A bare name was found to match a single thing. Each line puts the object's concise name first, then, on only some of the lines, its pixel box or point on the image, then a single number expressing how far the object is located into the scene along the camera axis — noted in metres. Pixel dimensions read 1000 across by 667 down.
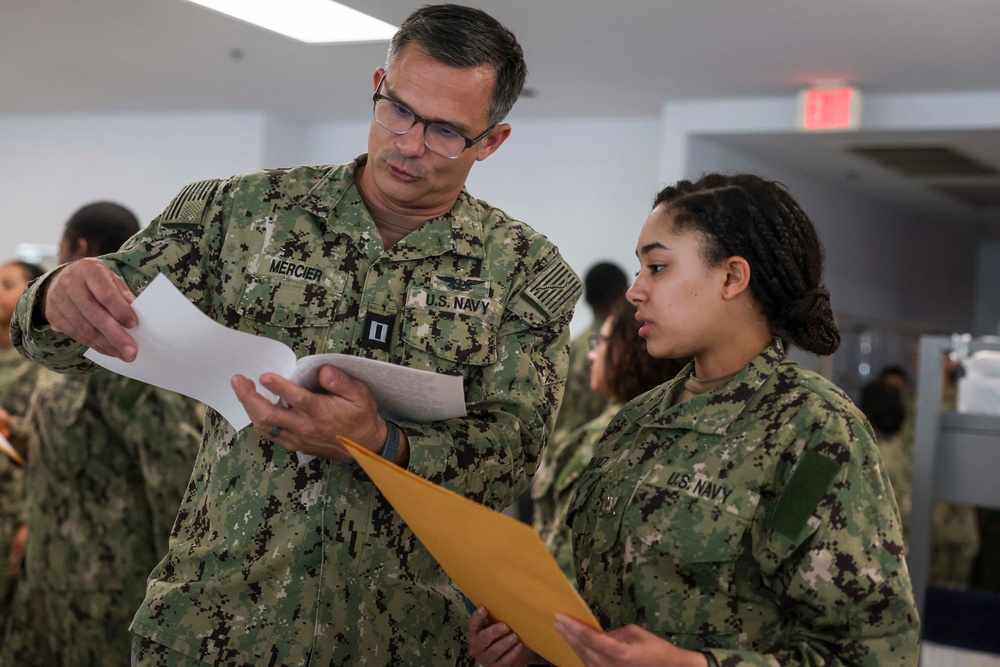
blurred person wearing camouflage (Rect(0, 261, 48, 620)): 3.53
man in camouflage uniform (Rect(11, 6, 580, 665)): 1.52
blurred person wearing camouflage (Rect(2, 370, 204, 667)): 2.96
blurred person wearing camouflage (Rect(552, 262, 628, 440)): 4.29
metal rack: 3.56
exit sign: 6.00
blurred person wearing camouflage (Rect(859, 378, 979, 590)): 4.98
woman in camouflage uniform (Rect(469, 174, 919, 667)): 1.19
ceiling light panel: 5.16
